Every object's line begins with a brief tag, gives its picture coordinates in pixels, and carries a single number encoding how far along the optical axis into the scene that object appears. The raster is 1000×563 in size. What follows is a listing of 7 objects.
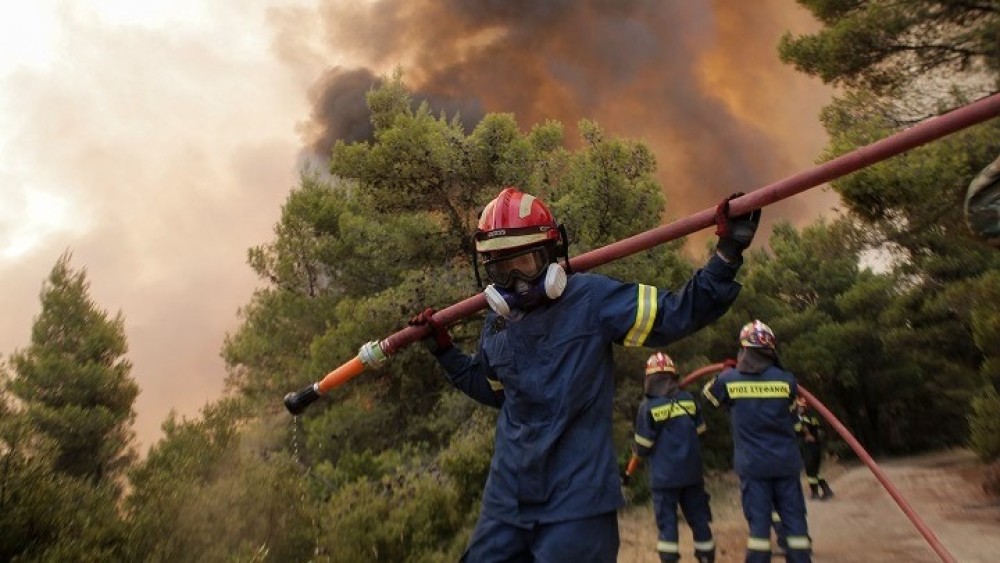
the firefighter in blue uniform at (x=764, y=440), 5.77
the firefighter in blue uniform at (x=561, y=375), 2.69
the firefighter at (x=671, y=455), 6.72
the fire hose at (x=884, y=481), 5.45
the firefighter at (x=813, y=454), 11.76
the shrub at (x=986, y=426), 9.27
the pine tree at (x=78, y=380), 15.91
